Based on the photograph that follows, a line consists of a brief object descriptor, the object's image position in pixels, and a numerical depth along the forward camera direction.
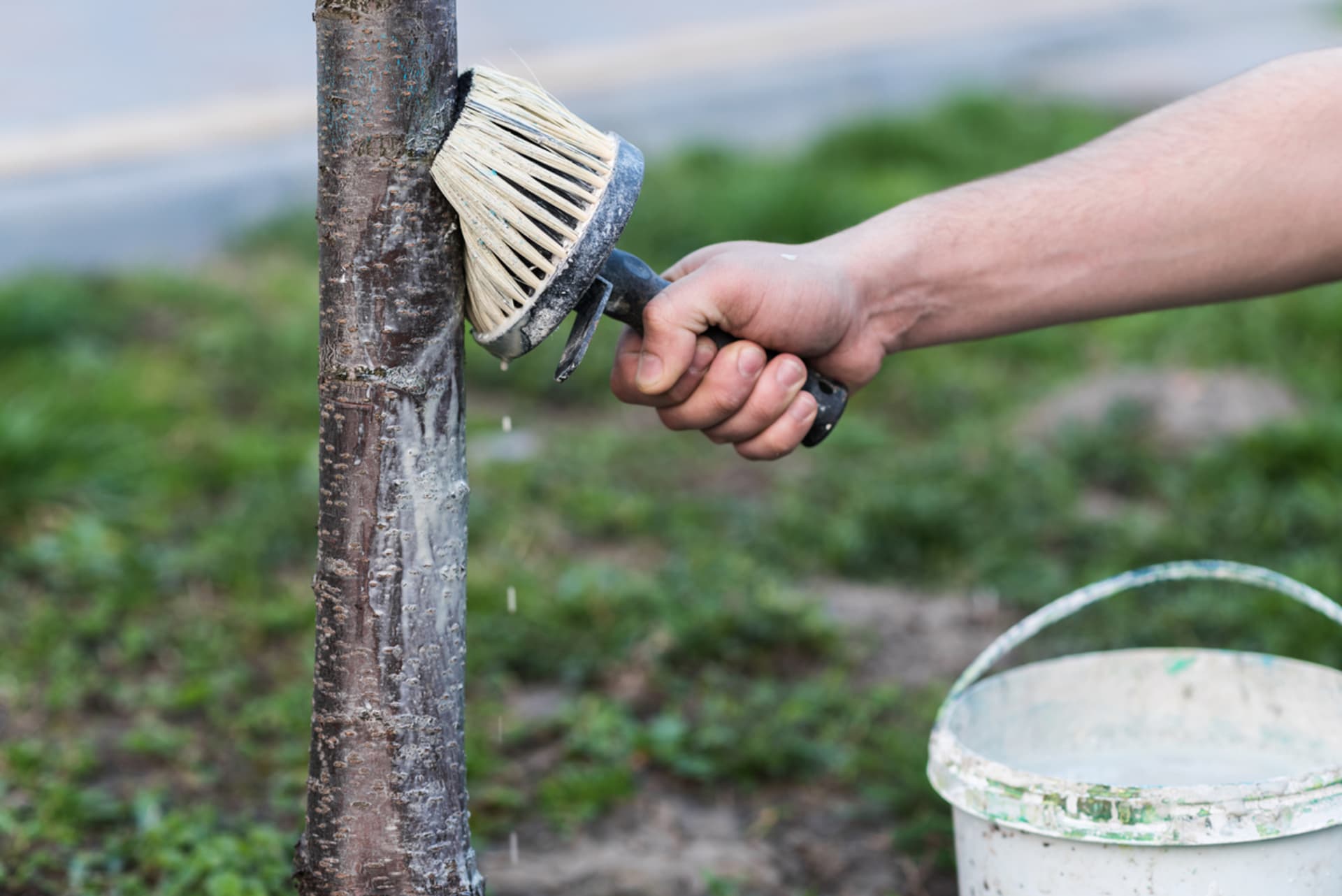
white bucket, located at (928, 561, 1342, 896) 1.35
